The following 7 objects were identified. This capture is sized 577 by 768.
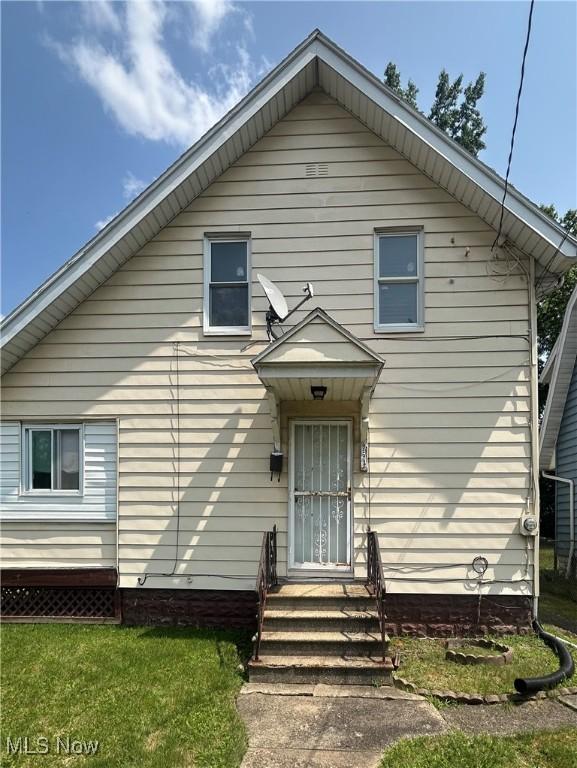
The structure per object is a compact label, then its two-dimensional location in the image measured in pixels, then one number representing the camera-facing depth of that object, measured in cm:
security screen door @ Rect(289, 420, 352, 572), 682
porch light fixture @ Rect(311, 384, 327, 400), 610
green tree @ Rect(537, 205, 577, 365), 2459
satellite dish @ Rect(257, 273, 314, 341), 632
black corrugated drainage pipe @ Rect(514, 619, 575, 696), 470
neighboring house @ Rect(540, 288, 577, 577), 1160
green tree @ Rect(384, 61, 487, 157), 2781
